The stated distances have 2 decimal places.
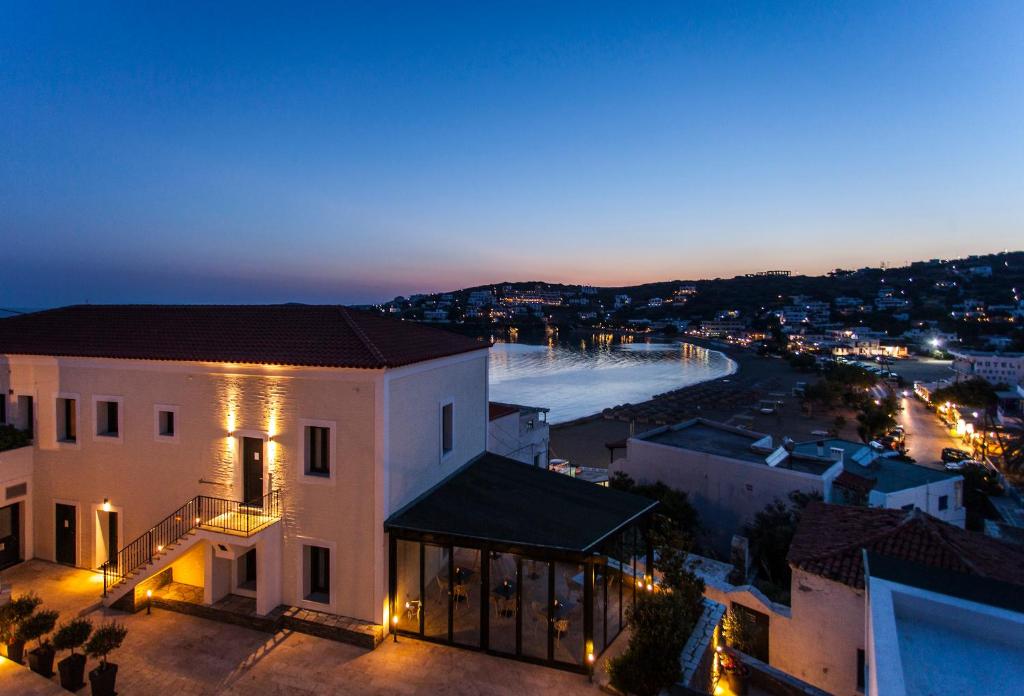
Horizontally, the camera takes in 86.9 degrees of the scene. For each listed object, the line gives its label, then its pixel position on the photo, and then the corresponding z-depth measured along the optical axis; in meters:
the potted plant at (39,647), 8.21
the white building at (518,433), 20.22
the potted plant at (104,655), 7.70
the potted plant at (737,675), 9.79
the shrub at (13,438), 11.95
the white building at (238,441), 9.78
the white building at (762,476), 18.86
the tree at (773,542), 16.19
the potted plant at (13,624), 8.38
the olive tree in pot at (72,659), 7.99
